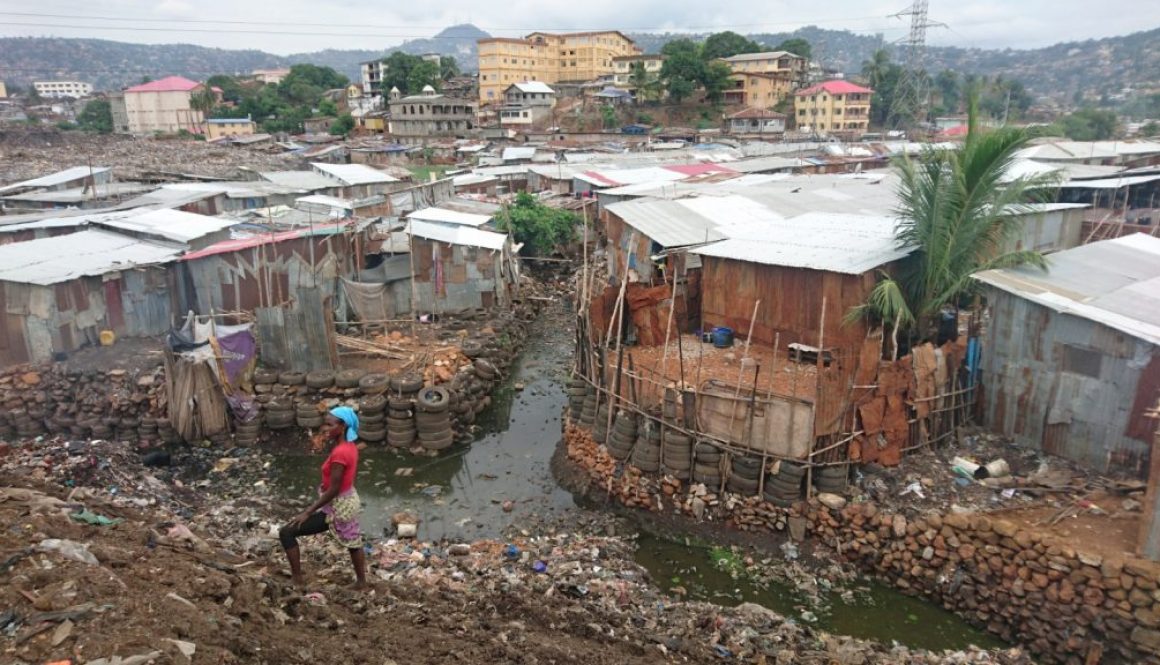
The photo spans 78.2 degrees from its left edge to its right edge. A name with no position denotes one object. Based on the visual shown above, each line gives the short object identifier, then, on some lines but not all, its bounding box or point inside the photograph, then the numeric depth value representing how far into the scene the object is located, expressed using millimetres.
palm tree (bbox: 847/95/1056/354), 9664
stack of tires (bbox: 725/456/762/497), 8984
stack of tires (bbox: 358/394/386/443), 11711
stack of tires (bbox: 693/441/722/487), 9203
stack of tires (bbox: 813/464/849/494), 8781
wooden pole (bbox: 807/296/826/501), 8672
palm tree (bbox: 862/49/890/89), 67625
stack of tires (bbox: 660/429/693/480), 9383
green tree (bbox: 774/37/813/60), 74750
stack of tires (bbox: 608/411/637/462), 9914
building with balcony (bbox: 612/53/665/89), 70938
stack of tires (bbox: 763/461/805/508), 8742
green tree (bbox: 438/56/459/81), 79312
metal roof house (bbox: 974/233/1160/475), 8078
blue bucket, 11594
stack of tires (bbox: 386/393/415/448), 11727
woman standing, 5469
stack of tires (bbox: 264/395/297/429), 11875
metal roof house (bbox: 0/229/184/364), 11977
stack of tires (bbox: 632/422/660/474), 9609
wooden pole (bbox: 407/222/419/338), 15578
